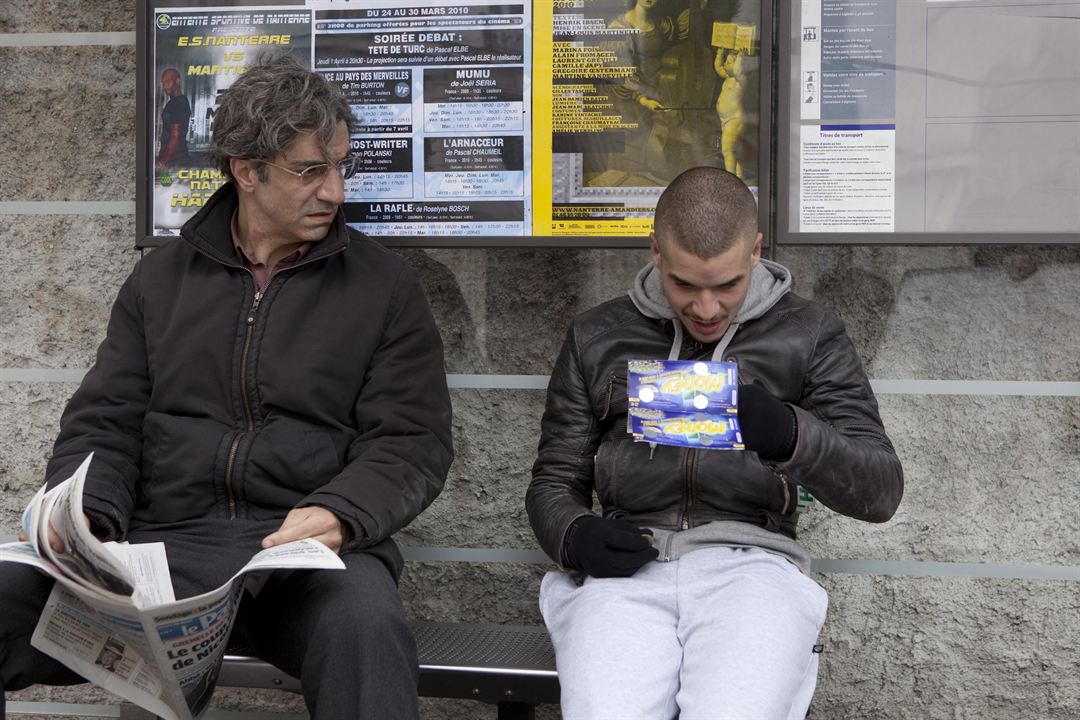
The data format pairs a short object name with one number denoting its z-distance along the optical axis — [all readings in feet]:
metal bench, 9.22
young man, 7.91
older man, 9.16
